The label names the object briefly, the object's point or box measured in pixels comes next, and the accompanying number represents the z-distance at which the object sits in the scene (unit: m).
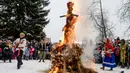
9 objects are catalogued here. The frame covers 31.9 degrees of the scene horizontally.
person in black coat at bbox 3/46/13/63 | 14.42
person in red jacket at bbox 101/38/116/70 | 12.56
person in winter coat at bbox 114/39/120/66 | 14.22
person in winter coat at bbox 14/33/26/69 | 11.47
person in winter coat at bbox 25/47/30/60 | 16.67
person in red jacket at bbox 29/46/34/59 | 16.82
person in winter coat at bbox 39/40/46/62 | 15.44
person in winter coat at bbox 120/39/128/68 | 13.75
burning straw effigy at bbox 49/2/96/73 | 10.05
